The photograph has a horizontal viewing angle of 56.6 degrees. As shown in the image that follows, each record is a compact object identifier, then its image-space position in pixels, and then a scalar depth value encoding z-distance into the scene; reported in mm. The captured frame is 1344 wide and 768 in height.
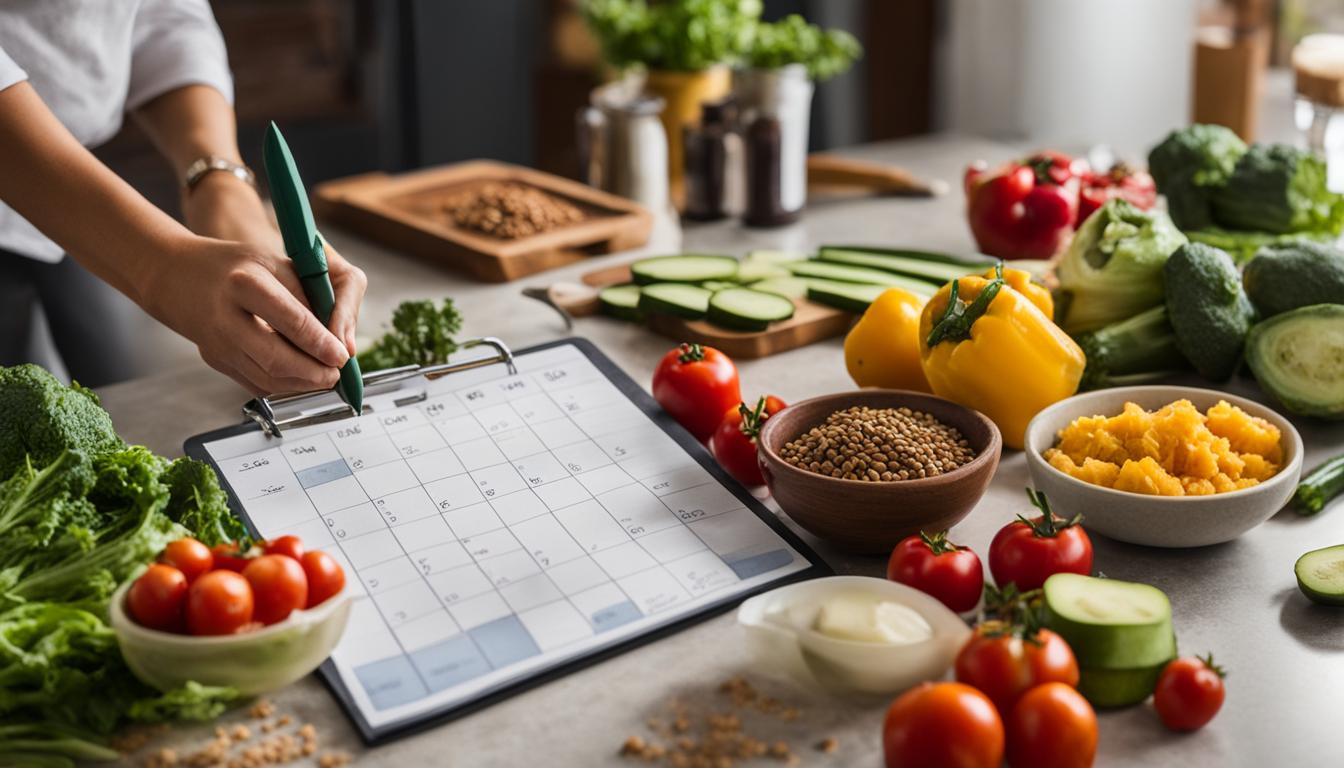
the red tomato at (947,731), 938
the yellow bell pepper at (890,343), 1624
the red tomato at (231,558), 1073
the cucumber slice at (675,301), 1909
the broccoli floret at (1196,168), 2125
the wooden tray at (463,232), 2217
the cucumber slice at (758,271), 2074
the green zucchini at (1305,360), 1538
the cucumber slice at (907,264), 2033
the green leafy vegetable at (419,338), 1712
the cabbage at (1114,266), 1713
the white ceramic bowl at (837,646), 1048
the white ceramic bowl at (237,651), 1001
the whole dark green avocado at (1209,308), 1640
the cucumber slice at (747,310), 1861
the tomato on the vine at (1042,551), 1175
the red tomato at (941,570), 1162
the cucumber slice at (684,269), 2035
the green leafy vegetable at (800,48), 2463
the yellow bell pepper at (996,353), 1492
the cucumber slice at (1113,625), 1047
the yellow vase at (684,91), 2615
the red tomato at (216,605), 1012
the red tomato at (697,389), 1562
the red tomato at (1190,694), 1018
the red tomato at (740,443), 1431
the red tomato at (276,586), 1039
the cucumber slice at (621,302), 1998
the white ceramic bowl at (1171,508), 1243
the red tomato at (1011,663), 996
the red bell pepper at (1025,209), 2211
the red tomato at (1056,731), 953
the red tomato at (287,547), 1084
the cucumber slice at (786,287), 2006
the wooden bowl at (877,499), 1231
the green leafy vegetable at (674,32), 2539
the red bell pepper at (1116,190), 2270
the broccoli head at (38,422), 1222
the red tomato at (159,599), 1021
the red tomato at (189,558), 1064
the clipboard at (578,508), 1109
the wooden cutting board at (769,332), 1875
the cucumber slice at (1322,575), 1194
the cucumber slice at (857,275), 1987
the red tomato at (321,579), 1071
